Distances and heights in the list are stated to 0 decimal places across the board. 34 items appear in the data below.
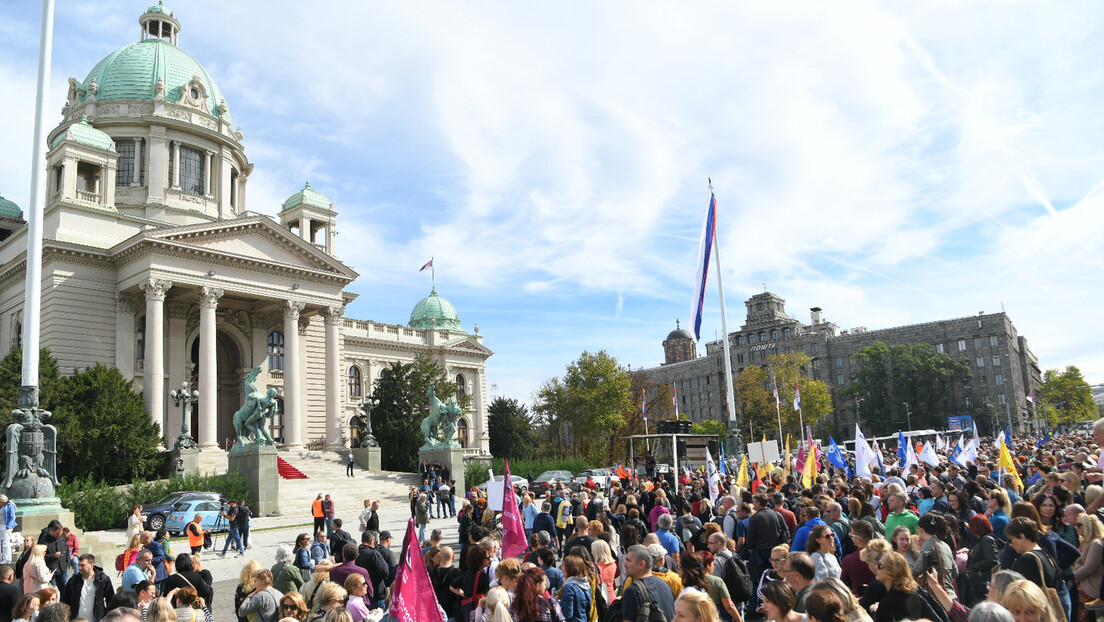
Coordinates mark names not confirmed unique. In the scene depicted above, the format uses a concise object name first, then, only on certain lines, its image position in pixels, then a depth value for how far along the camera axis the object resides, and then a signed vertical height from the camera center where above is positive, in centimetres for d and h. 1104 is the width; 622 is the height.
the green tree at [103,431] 3416 +87
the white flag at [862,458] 2022 -109
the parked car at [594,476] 3349 -230
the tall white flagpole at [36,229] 1773 +503
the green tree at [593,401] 6069 +194
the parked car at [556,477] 3964 -232
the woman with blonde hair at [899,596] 614 -137
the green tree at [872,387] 10981 +352
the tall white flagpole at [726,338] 2756 +289
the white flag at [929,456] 2341 -129
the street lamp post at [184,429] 3691 +87
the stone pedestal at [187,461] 3747 -58
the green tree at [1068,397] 12531 +106
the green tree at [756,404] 9088 +177
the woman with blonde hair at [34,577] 912 -134
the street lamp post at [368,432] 4548 +37
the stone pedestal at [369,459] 4488 -110
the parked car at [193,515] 2503 -206
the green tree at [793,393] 8844 +241
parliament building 4200 +983
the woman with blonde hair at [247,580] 873 -143
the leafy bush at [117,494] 2812 -156
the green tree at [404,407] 5181 +190
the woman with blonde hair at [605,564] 846 -143
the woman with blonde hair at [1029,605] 478 -115
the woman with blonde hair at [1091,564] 700 -137
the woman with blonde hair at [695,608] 506 -114
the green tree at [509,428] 6838 +26
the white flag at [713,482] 1766 -130
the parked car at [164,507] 2534 -185
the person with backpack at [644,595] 693 -145
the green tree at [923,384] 10806 +362
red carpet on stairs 3888 -138
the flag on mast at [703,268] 2609 +496
